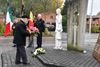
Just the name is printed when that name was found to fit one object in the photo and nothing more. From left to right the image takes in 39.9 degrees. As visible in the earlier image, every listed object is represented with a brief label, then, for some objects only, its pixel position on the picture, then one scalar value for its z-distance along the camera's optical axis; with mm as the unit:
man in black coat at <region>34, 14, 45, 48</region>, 7335
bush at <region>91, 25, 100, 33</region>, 20669
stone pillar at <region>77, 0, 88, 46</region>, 6903
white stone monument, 7476
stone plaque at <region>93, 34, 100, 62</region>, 3228
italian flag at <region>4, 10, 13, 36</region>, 7159
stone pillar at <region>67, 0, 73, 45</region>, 7433
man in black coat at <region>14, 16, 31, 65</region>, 5192
